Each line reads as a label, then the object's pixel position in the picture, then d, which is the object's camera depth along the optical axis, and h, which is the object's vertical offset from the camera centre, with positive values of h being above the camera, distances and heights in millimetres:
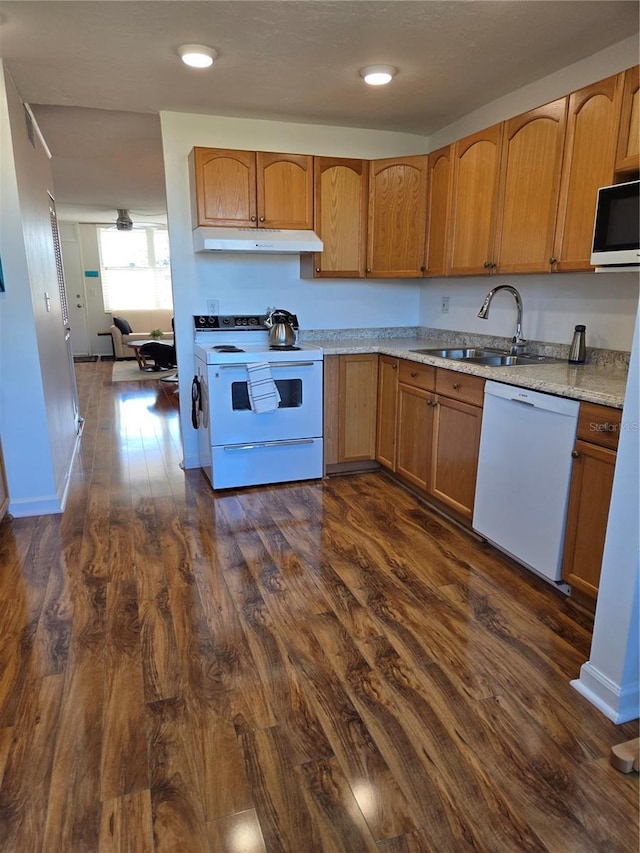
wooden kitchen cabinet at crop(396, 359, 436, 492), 3158 -737
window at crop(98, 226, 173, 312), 9922 +569
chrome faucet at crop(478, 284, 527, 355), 2977 -168
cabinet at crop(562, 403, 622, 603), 1971 -732
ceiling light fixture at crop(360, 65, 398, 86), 2772 +1153
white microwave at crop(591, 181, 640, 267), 2037 +273
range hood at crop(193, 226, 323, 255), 3371 +365
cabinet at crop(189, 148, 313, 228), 3406 +698
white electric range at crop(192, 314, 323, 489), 3385 -729
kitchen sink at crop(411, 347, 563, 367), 2963 -340
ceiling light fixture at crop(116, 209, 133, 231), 8047 +1141
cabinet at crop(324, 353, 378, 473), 3656 -743
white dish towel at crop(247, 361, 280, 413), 3357 -548
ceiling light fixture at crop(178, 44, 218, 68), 2535 +1145
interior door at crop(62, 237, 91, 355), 9578 +11
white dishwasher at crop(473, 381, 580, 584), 2184 -753
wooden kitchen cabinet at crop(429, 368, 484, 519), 2729 -736
